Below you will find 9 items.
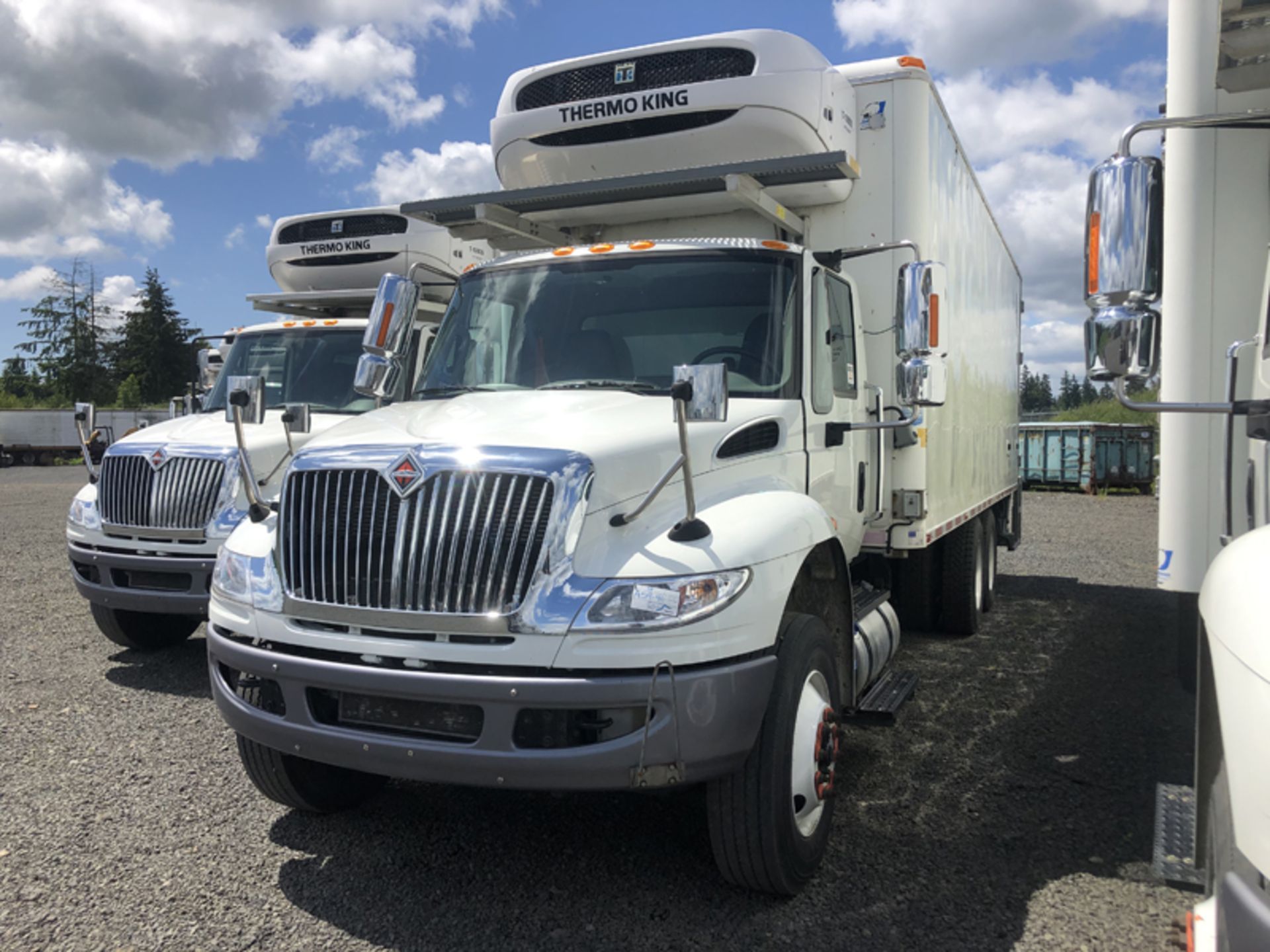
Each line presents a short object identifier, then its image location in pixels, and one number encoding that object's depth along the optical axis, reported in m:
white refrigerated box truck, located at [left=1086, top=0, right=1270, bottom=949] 1.88
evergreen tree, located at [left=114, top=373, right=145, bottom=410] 70.56
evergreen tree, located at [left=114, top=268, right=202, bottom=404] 76.56
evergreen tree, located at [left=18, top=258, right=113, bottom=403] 73.62
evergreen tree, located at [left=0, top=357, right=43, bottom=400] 76.19
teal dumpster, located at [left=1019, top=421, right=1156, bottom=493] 25.30
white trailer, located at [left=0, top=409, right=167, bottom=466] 40.19
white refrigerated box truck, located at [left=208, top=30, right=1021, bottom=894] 3.14
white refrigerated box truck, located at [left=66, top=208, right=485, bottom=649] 6.59
